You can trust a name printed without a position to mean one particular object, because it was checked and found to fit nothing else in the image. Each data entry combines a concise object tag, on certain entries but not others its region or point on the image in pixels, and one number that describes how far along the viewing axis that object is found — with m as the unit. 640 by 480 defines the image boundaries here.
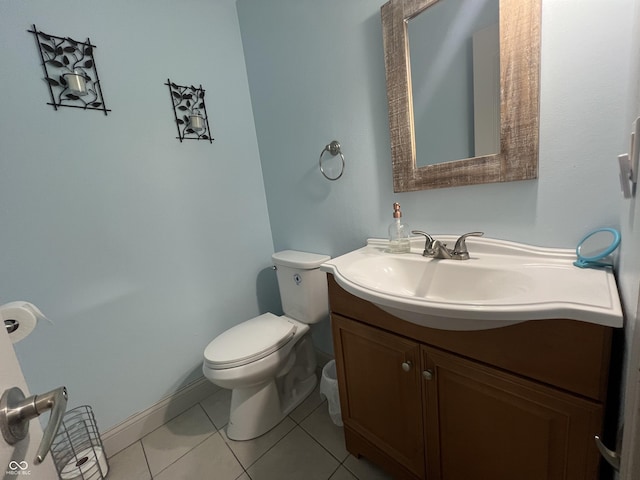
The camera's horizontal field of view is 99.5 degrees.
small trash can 1.31
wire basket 1.16
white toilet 1.21
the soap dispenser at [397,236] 1.08
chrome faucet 0.93
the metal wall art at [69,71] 1.09
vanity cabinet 0.55
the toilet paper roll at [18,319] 0.72
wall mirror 0.77
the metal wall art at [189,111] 1.43
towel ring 1.30
